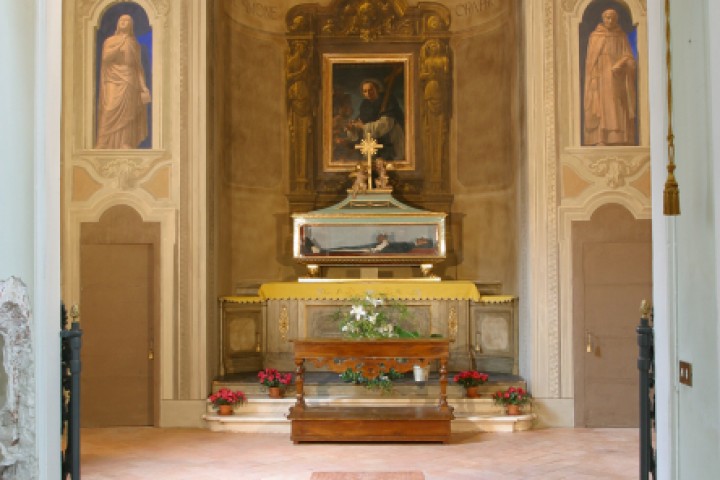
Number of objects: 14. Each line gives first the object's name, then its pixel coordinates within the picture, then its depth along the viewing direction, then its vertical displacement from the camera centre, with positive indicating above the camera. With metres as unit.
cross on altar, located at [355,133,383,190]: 12.54 +1.65
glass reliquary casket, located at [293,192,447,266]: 11.90 +0.41
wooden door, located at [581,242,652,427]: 10.71 -0.84
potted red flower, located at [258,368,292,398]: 10.78 -1.34
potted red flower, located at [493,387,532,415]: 10.53 -1.55
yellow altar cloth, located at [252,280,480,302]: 11.64 -0.29
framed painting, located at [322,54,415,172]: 13.11 +2.27
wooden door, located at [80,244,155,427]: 10.77 -0.89
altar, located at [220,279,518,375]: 11.65 -0.65
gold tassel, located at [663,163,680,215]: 4.37 +0.32
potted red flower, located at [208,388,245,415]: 10.55 -1.54
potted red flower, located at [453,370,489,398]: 10.72 -1.35
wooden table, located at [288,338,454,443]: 9.69 -1.57
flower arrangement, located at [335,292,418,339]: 10.30 -0.63
